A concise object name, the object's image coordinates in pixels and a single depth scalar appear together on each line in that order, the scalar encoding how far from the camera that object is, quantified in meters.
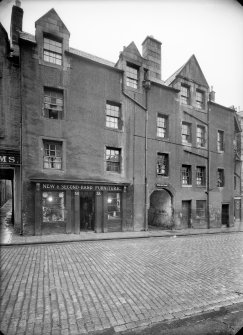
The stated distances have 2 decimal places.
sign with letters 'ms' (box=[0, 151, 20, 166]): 12.35
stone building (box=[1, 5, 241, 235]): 12.94
